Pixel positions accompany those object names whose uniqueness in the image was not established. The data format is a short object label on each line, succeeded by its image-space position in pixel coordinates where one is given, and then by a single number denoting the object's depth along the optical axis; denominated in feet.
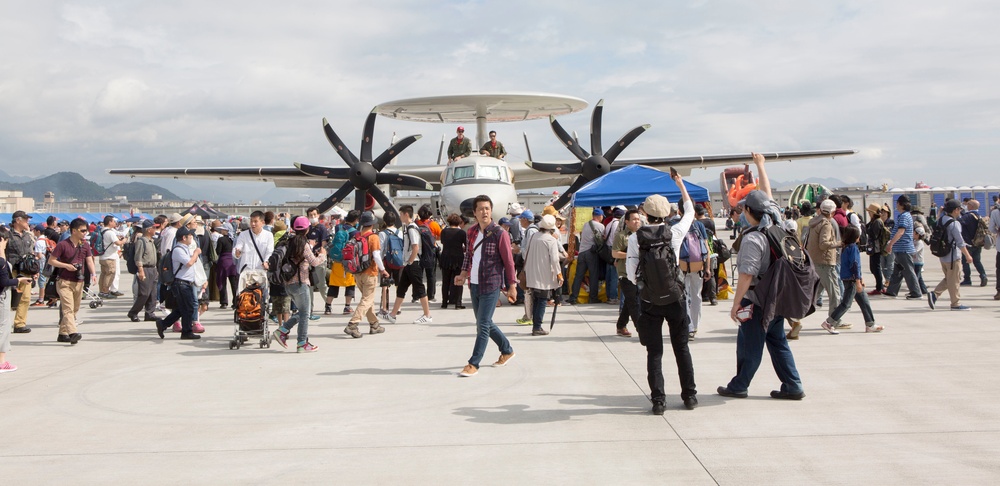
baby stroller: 29.58
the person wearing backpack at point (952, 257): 35.40
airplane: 68.33
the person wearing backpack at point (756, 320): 18.83
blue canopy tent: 45.21
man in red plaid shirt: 23.52
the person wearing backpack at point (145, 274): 37.22
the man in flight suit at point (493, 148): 77.92
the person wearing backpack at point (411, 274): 35.91
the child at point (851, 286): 29.74
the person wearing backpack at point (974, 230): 45.39
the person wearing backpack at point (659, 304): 18.39
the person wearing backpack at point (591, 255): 40.27
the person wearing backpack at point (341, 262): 37.35
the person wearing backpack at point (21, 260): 29.14
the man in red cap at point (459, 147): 77.20
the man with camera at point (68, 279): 31.22
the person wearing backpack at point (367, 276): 30.86
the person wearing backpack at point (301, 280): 28.19
